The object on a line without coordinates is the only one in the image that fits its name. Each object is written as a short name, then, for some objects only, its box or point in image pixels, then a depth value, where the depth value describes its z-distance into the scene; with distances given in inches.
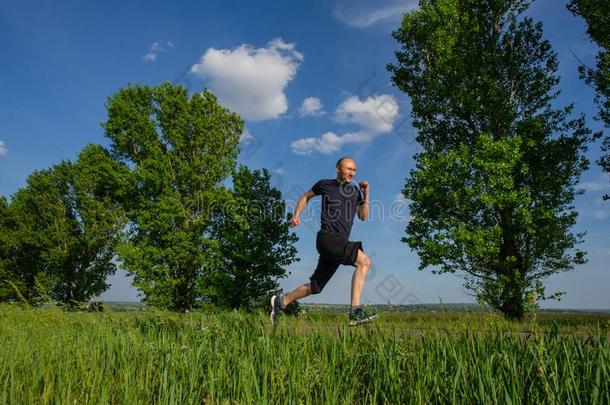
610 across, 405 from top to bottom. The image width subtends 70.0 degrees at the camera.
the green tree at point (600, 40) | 729.0
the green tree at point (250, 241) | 1013.2
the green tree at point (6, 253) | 1389.0
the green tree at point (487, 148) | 722.8
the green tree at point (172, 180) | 1055.0
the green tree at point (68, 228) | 1296.8
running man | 286.5
